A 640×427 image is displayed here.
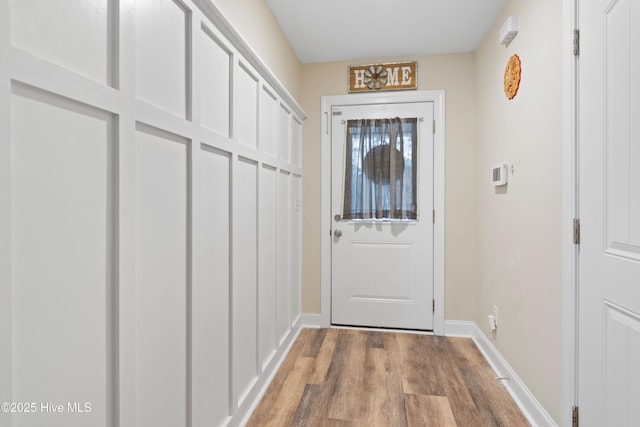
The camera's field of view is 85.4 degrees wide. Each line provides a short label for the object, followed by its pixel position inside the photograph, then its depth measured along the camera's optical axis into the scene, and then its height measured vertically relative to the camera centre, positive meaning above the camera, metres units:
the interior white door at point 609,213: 1.08 +0.00
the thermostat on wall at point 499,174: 2.22 +0.25
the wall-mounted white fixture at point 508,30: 2.08 +1.11
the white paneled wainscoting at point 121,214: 0.67 +0.00
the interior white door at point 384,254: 3.08 -0.38
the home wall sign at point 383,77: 3.07 +1.21
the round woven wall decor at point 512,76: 2.06 +0.83
